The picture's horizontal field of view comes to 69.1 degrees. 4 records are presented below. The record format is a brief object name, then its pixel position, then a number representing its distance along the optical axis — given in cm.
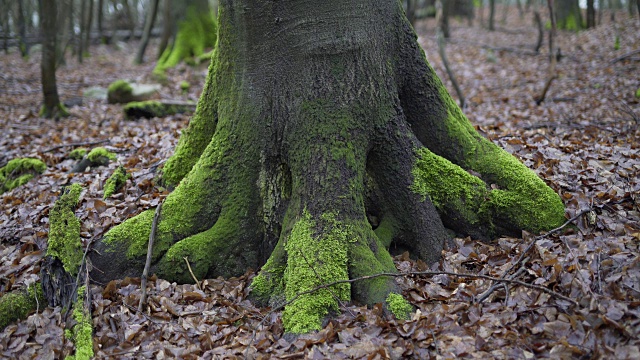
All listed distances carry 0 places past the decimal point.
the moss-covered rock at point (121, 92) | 1259
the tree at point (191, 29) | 1638
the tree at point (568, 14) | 2056
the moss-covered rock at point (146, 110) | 1040
